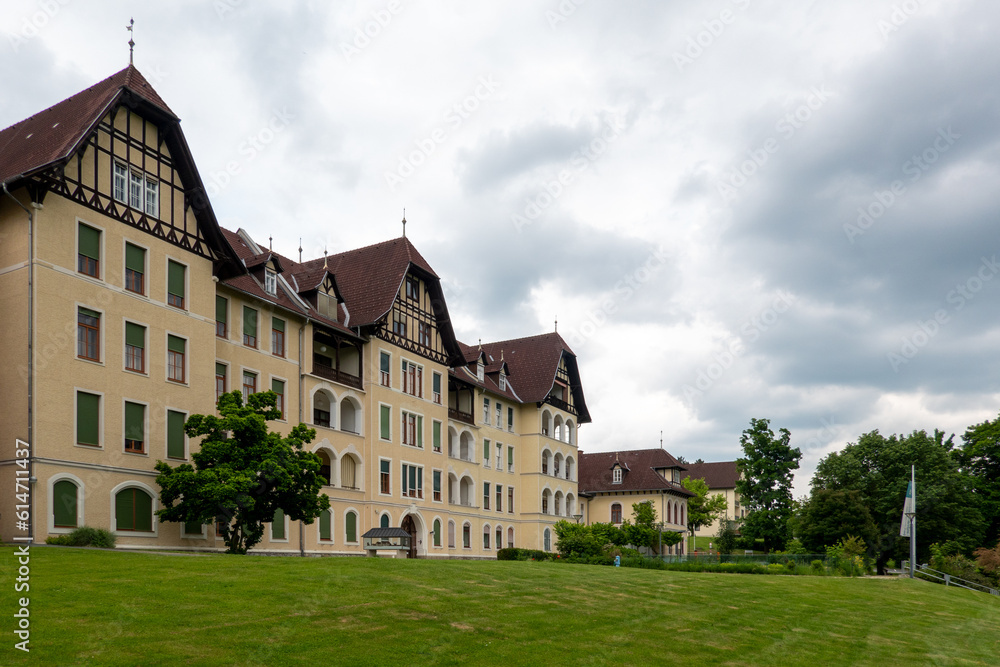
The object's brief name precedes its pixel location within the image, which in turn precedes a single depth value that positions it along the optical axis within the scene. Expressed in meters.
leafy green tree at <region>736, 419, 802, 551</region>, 78.56
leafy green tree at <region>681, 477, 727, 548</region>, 97.25
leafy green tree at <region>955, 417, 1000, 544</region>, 74.56
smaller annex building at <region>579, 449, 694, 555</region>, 87.19
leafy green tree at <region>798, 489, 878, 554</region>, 69.06
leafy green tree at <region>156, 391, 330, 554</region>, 29.95
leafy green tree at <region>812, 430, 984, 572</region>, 69.75
